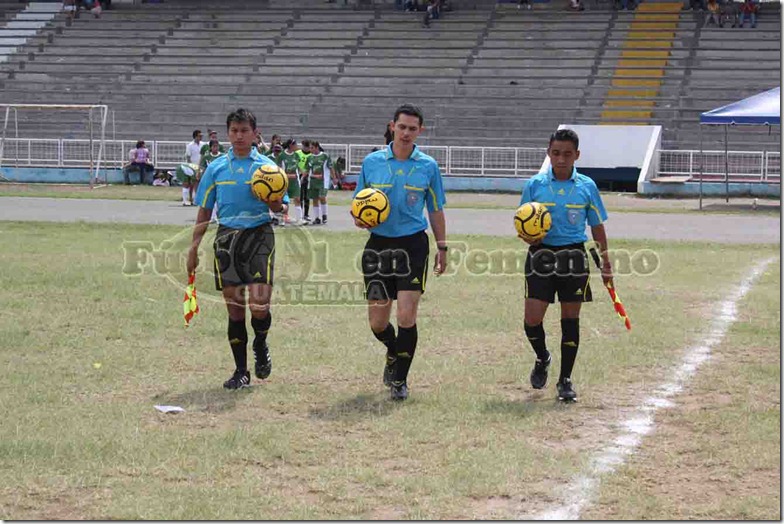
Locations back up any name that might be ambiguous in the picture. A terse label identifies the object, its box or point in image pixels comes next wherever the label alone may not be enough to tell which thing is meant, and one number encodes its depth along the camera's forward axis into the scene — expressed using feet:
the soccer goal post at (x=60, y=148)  116.06
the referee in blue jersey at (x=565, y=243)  28.02
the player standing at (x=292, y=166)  80.43
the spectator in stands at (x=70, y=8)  163.02
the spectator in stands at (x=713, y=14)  143.07
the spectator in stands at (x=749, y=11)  141.69
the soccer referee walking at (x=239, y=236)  28.84
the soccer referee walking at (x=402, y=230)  28.22
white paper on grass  26.23
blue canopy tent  91.20
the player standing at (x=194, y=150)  101.94
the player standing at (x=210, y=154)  81.51
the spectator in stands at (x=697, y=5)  147.13
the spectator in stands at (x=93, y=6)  161.27
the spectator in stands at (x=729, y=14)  142.61
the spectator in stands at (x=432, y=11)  151.64
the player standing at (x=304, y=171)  81.15
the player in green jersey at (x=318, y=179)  78.84
